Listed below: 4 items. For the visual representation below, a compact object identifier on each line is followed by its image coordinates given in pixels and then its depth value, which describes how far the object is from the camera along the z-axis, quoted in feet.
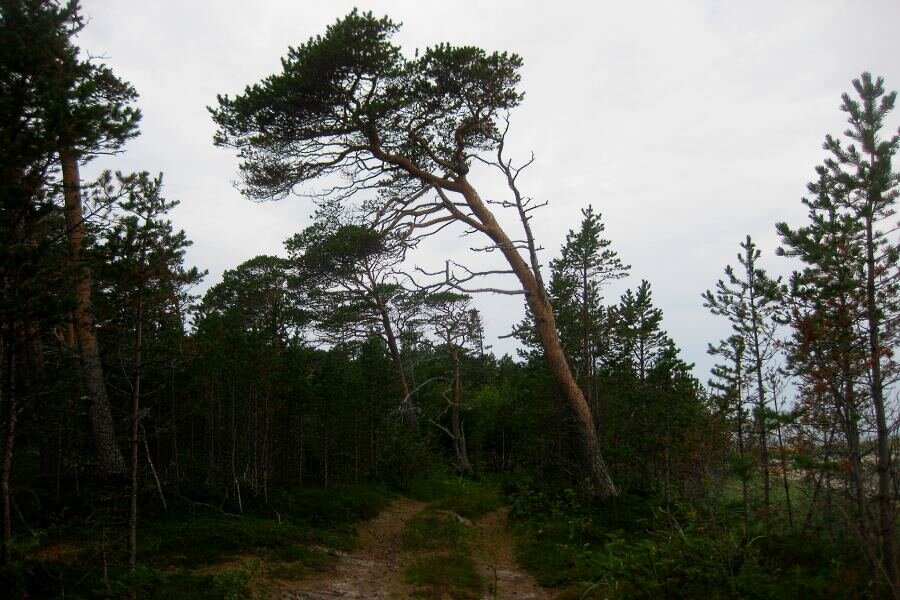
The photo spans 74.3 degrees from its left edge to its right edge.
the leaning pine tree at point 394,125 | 34.47
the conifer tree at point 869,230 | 21.27
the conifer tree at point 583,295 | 59.31
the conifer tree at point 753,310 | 35.37
